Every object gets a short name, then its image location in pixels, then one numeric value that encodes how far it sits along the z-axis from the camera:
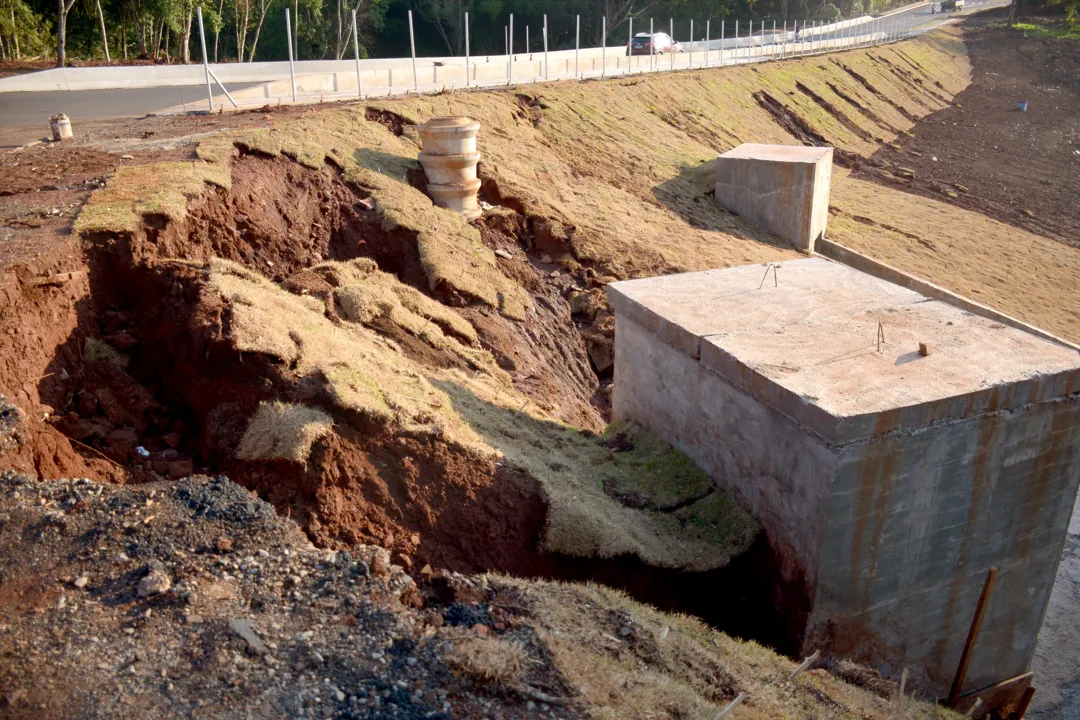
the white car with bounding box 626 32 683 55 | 36.55
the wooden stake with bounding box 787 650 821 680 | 6.45
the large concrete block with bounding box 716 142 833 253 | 17.52
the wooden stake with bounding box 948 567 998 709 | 8.35
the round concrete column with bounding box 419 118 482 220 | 13.29
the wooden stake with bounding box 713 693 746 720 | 5.40
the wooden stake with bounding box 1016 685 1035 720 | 9.36
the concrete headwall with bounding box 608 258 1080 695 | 7.30
